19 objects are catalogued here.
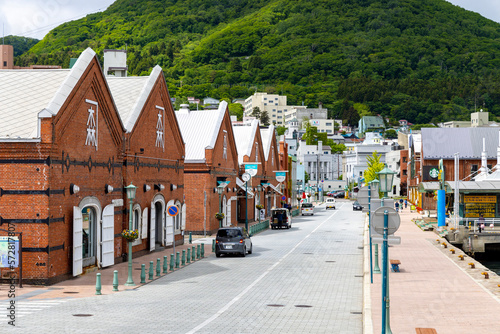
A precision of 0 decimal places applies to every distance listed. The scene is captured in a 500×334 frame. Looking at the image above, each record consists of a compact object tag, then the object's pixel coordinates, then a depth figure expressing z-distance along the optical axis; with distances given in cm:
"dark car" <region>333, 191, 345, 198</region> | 16238
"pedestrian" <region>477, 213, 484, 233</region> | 4869
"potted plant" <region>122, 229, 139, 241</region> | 2417
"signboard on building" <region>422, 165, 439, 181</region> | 8106
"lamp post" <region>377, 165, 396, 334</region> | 1379
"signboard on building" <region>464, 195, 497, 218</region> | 5316
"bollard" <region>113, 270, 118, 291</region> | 2159
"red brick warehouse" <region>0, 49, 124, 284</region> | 2259
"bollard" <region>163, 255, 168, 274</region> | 2652
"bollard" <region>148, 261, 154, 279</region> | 2453
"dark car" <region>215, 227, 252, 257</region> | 3272
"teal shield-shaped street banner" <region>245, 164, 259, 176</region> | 5097
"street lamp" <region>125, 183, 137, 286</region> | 2291
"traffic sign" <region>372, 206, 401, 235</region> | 1428
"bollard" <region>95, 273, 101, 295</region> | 2073
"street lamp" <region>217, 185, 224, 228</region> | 4719
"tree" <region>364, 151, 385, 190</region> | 12328
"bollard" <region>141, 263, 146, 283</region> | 2367
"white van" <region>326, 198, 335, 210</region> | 9675
